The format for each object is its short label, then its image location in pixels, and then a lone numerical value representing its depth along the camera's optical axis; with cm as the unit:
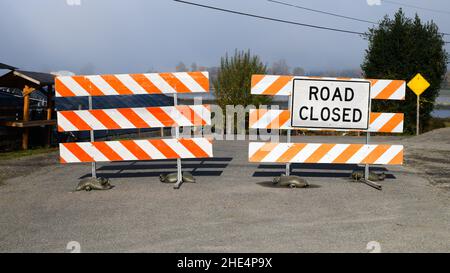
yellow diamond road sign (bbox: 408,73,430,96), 2612
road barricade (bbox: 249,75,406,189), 828
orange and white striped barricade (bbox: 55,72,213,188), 838
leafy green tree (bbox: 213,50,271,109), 2800
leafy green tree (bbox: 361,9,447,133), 2847
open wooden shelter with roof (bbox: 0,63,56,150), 1598
